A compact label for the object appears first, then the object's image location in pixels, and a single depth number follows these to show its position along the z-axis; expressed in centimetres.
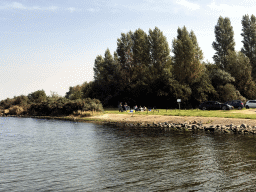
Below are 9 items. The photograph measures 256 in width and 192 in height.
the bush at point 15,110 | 7100
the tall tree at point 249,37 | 7694
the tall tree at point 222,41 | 7388
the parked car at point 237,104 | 5250
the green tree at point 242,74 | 6938
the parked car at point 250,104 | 5300
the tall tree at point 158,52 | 6644
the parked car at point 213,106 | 5038
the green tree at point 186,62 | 6359
